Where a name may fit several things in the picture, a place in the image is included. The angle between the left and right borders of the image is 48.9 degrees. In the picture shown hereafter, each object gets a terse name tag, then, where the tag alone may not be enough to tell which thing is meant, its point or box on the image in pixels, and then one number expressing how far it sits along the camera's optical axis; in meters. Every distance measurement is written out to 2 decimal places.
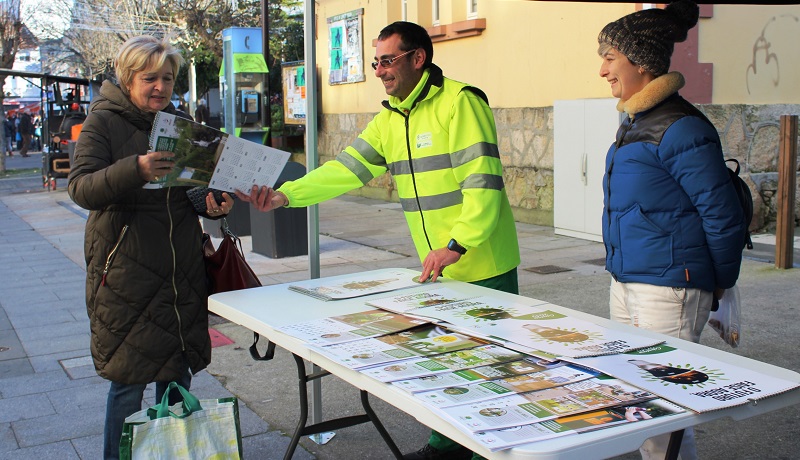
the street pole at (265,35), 13.89
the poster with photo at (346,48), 16.11
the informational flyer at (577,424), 1.87
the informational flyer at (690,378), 2.09
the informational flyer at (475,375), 2.21
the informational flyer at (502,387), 2.11
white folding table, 1.87
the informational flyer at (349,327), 2.73
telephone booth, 13.62
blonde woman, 3.27
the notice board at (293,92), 18.02
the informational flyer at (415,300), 3.08
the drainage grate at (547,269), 8.39
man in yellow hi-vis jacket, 3.42
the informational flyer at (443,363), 2.31
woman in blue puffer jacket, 2.99
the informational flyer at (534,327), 2.50
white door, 9.66
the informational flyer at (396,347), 2.46
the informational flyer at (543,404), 1.97
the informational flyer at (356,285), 3.43
